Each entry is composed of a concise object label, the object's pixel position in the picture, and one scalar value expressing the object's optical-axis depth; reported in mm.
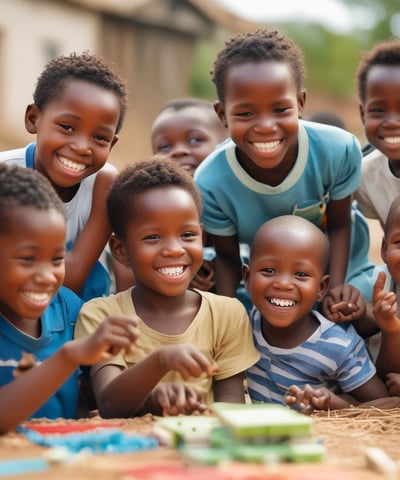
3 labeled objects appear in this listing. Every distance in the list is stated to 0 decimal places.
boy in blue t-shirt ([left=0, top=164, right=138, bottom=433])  3021
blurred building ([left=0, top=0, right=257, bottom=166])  16484
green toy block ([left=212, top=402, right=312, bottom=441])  2686
